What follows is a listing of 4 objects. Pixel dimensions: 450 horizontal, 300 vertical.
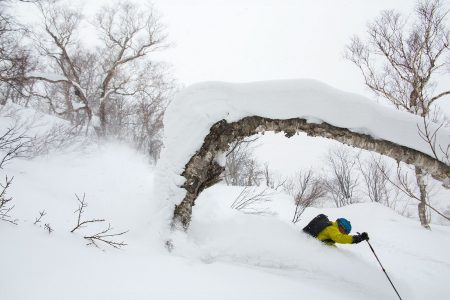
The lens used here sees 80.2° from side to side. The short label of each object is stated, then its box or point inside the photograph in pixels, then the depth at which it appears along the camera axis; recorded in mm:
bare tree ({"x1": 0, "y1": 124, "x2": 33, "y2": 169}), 6679
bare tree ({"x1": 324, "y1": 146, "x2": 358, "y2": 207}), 24977
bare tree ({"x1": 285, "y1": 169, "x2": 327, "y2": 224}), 26359
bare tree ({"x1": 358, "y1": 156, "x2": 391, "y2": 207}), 24794
